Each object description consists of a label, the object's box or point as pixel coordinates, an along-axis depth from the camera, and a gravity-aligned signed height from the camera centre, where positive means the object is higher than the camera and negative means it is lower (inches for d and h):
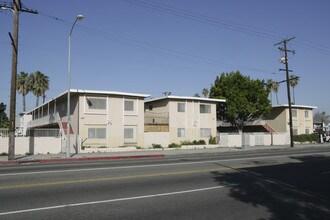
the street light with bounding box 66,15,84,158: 903.2 +38.5
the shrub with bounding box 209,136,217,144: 1637.3 -35.3
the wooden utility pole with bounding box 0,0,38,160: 887.7 +143.4
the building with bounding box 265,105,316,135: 2161.7 +90.3
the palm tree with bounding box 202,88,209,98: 3587.6 +433.5
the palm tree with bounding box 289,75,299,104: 3248.3 +475.4
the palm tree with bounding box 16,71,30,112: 2342.5 +344.1
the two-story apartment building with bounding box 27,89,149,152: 1279.5 +62.6
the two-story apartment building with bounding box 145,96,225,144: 1526.8 +72.2
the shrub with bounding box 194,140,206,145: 1564.0 -42.7
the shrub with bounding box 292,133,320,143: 2062.0 -34.4
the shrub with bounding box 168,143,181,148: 1451.8 -52.4
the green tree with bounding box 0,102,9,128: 3400.6 +185.6
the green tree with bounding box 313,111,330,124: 4150.1 +188.8
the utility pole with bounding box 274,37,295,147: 1589.6 +332.0
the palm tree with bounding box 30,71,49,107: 2351.1 +349.6
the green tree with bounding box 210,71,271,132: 1851.6 +193.1
